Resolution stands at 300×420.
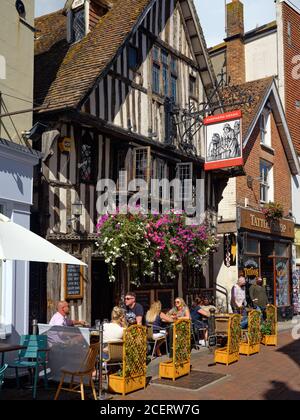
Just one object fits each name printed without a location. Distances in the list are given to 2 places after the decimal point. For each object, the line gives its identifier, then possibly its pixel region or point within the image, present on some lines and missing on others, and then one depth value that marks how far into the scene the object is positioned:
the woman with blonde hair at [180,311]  11.22
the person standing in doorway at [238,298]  13.98
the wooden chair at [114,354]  8.05
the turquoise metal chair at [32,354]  7.92
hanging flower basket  11.04
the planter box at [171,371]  8.91
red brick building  17.59
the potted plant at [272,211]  18.94
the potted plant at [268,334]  13.06
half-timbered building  10.90
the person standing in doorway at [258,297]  15.27
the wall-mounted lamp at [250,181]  18.55
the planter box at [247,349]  11.45
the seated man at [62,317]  8.64
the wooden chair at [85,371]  7.27
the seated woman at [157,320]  11.15
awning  6.29
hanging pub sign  13.78
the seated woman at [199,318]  12.59
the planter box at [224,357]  10.39
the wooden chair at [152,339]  10.73
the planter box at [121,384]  7.82
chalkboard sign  10.80
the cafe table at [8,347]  6.76
